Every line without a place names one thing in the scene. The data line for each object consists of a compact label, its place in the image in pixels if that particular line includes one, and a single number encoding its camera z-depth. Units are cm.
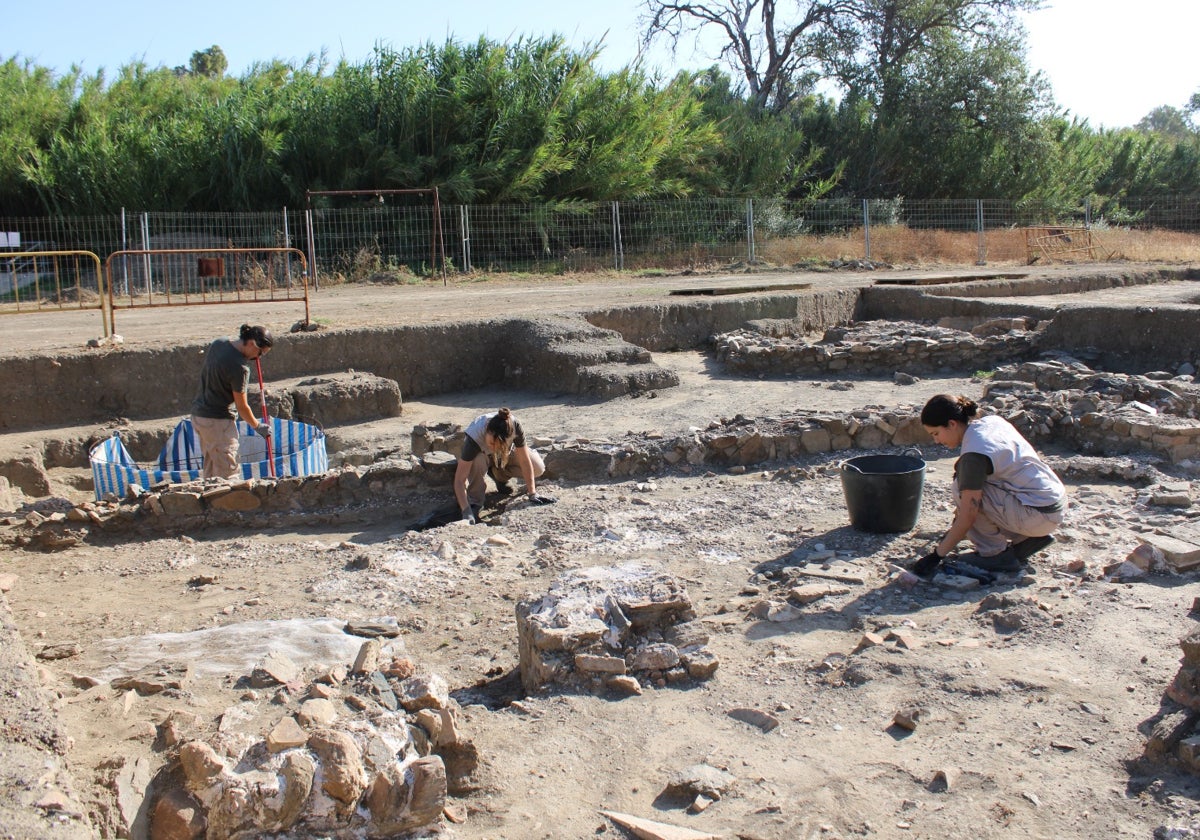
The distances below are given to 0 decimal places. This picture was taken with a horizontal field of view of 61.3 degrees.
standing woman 736
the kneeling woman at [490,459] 635
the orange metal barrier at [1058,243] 2050
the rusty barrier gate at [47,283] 1467
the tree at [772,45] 2991
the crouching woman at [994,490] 500
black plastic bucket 562
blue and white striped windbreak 764
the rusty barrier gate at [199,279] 1522
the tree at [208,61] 3816
